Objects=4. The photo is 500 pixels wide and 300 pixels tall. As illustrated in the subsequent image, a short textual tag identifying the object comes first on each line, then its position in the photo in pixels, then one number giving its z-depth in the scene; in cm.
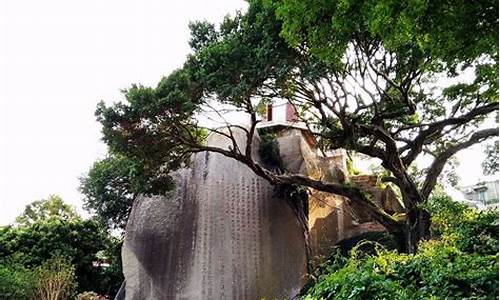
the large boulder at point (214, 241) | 839
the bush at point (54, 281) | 850
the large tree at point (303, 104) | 661
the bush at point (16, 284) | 807
